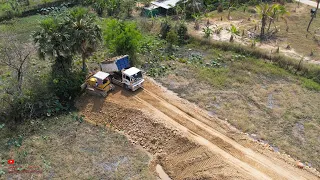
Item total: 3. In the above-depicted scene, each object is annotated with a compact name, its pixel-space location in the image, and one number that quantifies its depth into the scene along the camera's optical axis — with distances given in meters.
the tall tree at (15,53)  20.16
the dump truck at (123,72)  20.73
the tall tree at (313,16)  30.24
